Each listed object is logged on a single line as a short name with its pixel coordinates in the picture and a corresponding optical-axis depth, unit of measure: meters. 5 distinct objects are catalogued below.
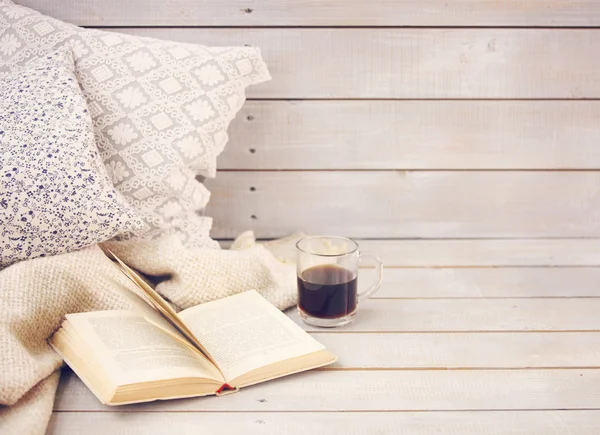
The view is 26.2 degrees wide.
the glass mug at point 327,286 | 1.54
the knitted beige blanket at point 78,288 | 1.37
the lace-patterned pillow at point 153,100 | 1.60
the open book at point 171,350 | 1.38
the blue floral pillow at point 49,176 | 1.48
